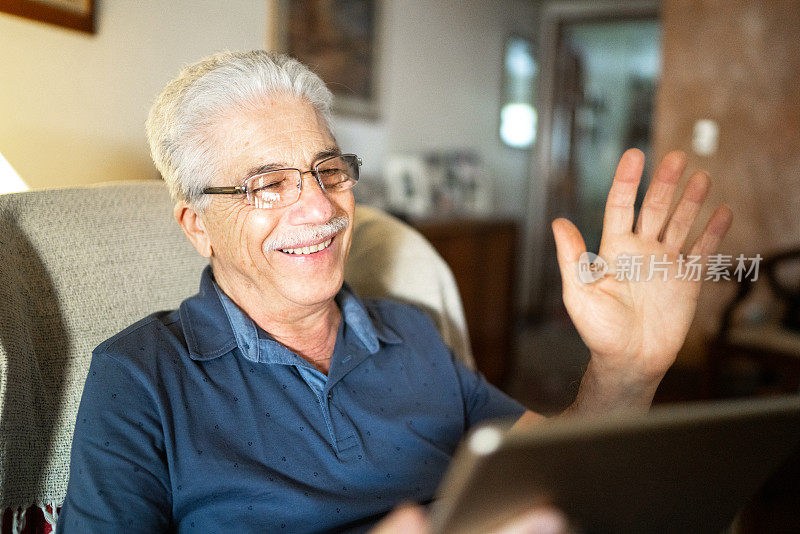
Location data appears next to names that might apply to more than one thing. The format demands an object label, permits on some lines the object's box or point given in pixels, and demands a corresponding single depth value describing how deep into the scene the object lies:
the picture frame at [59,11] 1.17
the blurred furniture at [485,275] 2.68
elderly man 0.81
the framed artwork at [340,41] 2.39
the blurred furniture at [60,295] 0.87
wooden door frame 4.76
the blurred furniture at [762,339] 1.84
